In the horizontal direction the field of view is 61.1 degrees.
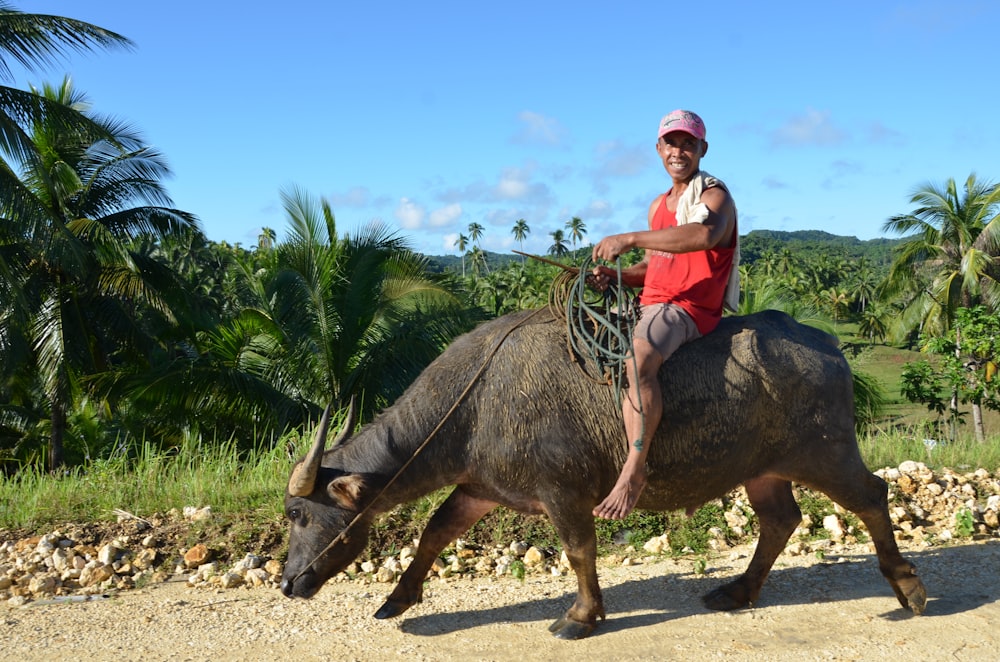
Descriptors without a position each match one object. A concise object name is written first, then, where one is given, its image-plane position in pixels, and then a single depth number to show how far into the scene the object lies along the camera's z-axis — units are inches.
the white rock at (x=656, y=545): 221.8
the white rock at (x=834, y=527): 226.7
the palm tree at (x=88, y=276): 685.9
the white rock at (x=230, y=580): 198.2
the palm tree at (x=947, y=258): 1055.0
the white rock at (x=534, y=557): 212.1
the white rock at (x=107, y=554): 206.7
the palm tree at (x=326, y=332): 478.0
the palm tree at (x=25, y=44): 524.4
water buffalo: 165.6
